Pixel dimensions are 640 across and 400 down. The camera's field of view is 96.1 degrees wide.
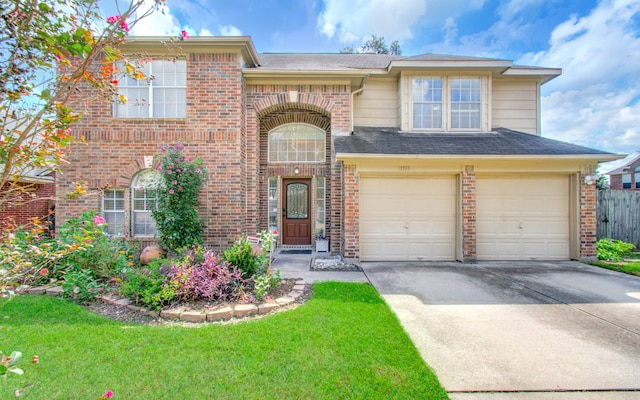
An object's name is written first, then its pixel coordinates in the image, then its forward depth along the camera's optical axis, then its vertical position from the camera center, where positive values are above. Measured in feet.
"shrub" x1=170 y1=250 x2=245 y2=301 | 14.21 -4.18
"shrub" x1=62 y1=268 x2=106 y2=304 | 14.75 -4.60
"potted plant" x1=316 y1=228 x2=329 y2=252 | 28.35 -4.42
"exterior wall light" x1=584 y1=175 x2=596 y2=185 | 24.20 +1.74
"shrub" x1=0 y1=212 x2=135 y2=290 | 16.85 -3.62
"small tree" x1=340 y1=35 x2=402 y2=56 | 64.28 +34.79
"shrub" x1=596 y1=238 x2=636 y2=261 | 24.82 -4.49
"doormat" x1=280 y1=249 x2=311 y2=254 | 28.35 -5.19
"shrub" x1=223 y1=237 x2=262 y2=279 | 16.69 -3.57
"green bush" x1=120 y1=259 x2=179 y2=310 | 13.61 -4.39
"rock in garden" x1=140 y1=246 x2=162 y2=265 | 21.96 -4.24
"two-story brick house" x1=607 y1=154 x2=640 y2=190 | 74.84 +6.47
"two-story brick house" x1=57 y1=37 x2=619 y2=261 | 24.12 +2.60
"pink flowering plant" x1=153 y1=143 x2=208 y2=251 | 20.92 -0.13
